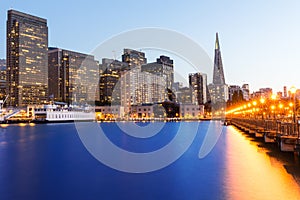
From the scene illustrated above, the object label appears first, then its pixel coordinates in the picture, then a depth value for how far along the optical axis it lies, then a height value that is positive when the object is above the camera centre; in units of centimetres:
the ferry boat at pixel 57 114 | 12174 +2
